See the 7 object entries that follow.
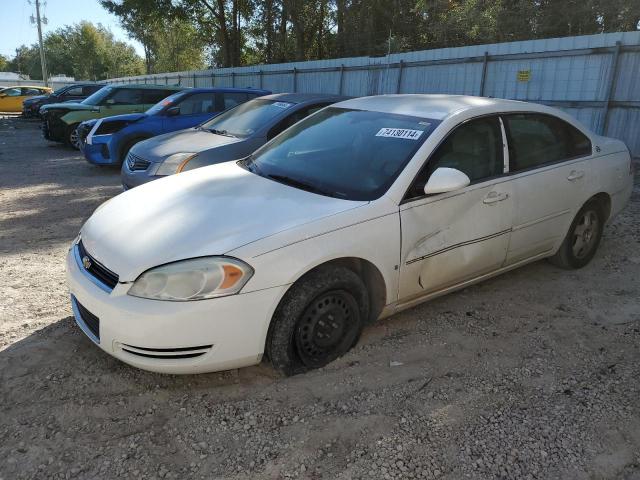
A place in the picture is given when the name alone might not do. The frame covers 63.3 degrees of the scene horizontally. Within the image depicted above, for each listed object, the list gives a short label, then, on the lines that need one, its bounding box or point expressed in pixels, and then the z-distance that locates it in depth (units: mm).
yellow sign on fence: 11083
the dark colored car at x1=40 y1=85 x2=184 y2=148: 12195
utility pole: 44438
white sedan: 2607
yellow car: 27219
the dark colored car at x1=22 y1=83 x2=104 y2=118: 18172
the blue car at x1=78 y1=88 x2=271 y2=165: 9125
